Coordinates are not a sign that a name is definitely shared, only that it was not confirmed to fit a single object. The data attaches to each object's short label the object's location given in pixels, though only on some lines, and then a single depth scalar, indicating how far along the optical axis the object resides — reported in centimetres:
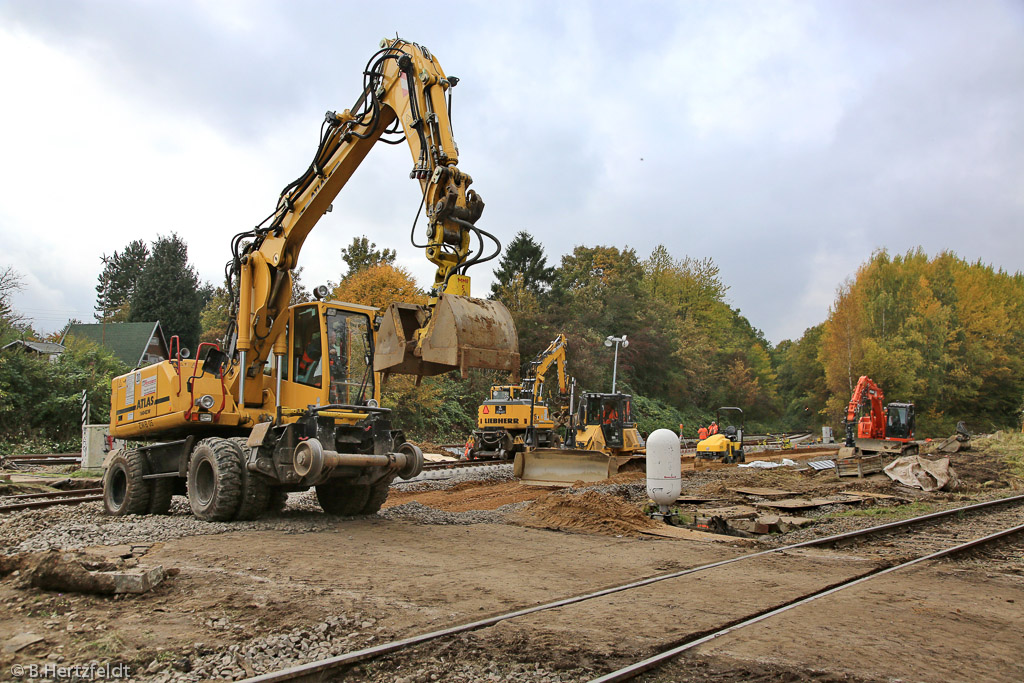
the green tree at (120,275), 8362
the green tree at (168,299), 5734
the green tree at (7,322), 2430
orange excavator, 2831
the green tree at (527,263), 4878
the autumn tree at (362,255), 4497
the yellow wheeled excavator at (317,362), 767
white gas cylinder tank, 1041
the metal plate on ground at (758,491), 1391
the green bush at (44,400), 2348
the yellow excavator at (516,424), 2214
